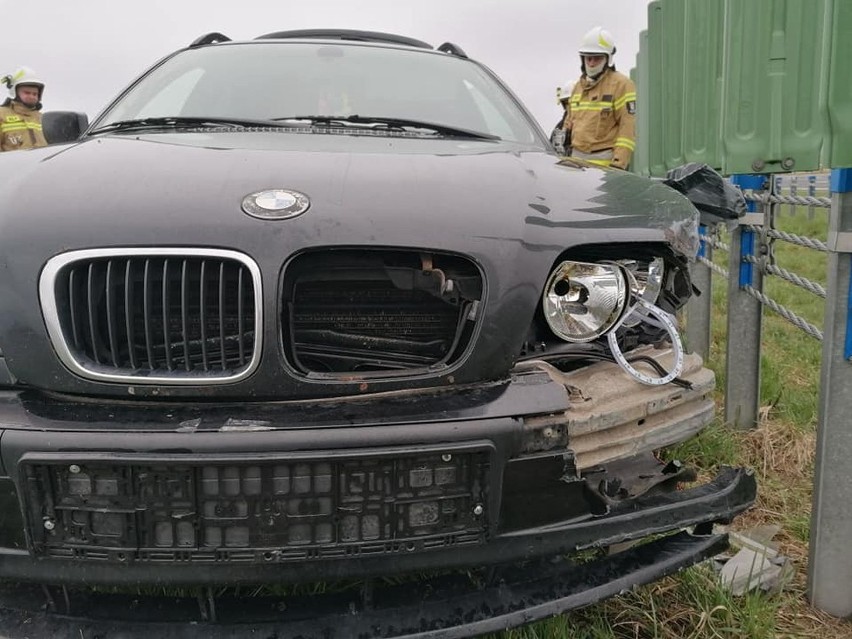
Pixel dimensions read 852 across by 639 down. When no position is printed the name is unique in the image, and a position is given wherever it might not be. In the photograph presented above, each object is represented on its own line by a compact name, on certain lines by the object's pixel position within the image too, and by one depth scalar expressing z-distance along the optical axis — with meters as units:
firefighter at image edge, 9.12
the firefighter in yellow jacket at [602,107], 6.73
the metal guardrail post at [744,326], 3.38
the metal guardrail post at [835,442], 2.00
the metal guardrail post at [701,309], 4.60
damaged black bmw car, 1.45
